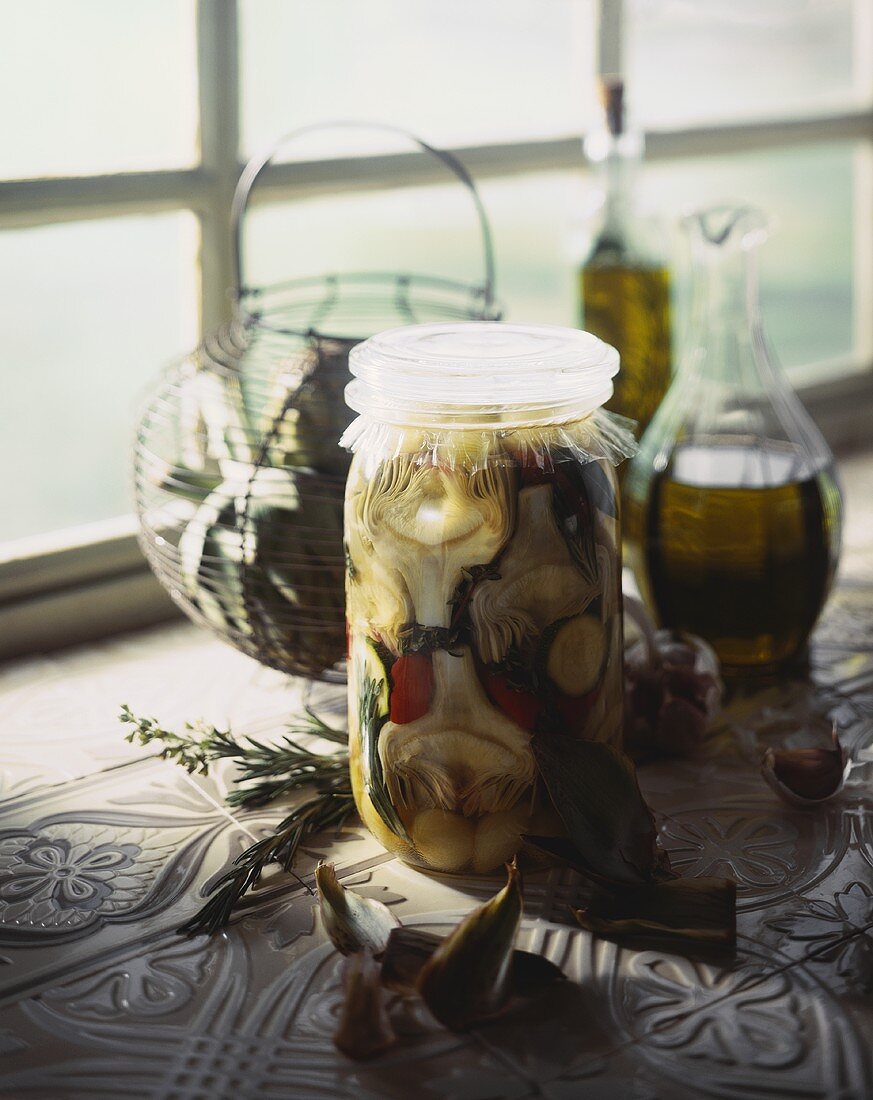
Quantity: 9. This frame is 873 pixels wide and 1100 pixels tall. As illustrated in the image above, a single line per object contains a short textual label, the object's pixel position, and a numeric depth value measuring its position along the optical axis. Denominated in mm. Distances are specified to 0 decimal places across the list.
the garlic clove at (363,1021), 501
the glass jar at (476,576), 572
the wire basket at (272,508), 741
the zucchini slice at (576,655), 588
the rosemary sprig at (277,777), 637
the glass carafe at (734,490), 807
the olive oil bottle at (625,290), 988
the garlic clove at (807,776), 683
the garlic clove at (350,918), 565
